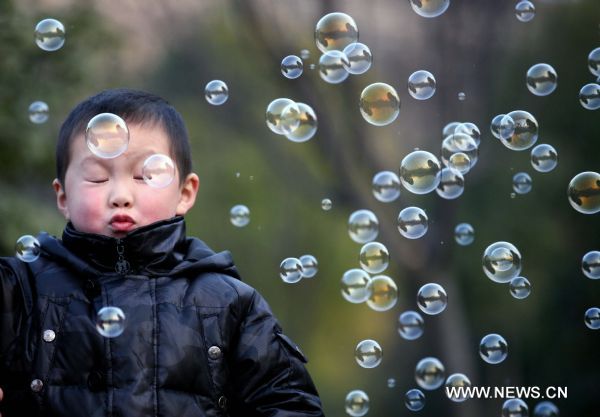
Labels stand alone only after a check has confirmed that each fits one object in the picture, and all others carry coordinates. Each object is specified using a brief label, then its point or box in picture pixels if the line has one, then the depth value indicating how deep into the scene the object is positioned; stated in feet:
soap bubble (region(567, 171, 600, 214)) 27.53
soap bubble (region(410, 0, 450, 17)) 28.58
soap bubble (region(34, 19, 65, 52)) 26.73
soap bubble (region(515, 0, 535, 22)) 31.22
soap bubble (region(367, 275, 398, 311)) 26.53
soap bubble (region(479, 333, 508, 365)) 26.13
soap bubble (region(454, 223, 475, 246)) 35.36
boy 16.58
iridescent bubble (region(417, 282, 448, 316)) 25.76
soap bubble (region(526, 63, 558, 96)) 29.73
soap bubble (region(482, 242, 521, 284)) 26.40
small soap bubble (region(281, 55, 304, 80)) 27.89
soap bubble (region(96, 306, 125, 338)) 16.55
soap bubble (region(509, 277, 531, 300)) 26.81
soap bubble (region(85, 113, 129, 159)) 17.76
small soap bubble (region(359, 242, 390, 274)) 26.73
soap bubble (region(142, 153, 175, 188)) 17.95
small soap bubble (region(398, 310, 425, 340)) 27.71
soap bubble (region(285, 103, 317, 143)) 26.78
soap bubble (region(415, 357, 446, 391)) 25.79
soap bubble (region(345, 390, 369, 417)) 25.43
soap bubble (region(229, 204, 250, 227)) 29.58
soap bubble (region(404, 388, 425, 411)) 25.54
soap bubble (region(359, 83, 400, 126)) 27.48
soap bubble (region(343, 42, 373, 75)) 27.58
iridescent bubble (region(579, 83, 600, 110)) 28.81
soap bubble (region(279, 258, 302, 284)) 26.37
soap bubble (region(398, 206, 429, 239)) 27.32
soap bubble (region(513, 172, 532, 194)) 32.17
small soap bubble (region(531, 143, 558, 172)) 29.22
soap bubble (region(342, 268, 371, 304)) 26.35
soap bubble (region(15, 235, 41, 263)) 18.41
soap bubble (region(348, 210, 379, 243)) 28.12
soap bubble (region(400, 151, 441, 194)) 26.76
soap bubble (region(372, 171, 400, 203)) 29.04
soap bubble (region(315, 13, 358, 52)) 27.78
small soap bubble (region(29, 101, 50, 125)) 28.71
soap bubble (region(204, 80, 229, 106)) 27.55
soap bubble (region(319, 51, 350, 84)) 27.61
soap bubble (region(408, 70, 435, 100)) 28.66
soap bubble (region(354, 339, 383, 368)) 25.09
